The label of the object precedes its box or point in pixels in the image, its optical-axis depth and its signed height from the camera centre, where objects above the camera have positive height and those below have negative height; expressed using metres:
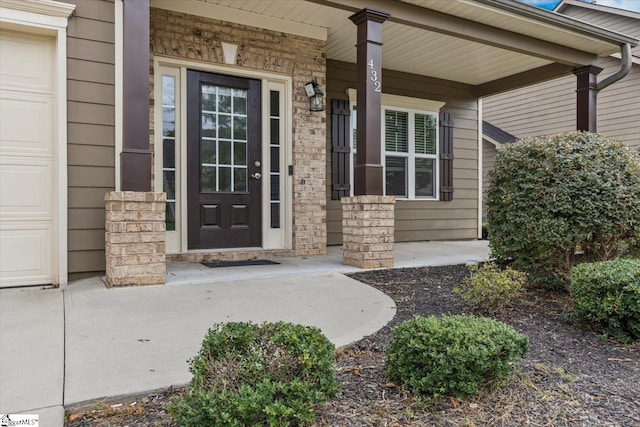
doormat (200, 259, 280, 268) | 4.43 -0.53
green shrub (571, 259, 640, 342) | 2.43 -0.48
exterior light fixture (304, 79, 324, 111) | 5.20 +1.37
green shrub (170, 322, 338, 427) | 1.34 -0.56
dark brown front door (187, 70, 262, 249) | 4.77 +0.56
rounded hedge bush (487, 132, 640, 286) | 3.25 +0.08
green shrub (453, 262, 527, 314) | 2.79 -0.49
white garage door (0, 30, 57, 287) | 3.43 +0.40
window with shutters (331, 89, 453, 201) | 6.16 +0.97
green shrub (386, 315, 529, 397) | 1.69 -0.56
